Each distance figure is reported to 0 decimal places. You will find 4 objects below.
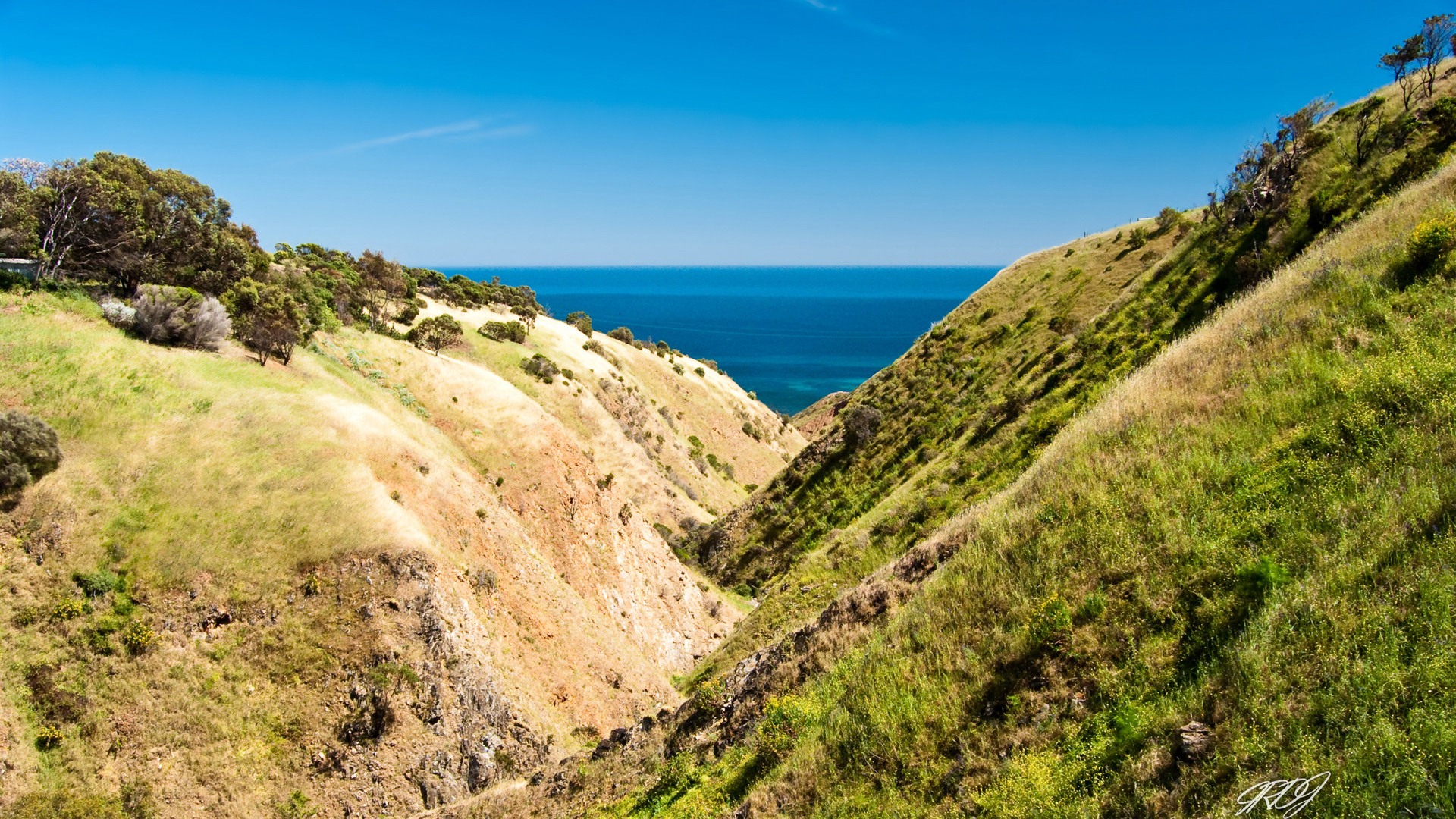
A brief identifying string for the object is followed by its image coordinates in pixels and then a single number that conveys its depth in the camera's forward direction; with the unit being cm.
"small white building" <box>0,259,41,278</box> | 3300
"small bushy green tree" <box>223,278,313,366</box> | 3547
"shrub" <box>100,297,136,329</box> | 3148
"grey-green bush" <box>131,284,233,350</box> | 3159
